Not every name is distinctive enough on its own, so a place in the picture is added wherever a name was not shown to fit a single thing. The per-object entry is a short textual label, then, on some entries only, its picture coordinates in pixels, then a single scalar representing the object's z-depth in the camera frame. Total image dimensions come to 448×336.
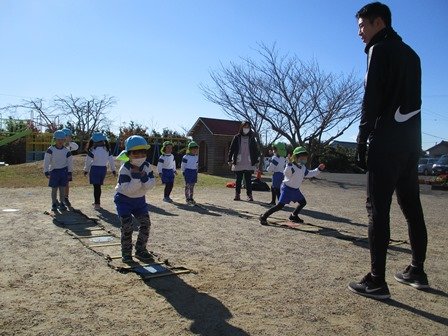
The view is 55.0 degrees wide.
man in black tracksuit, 3.45
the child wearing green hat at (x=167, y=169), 10.98
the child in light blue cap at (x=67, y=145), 8.60
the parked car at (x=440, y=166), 31.69
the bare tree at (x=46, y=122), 34.78
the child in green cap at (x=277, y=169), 10.15
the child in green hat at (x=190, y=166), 10.75
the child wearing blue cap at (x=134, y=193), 4.64
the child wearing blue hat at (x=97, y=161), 8.96
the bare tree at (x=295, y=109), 22.00
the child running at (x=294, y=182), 7.56
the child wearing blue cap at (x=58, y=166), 8.41
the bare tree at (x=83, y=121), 35.34
